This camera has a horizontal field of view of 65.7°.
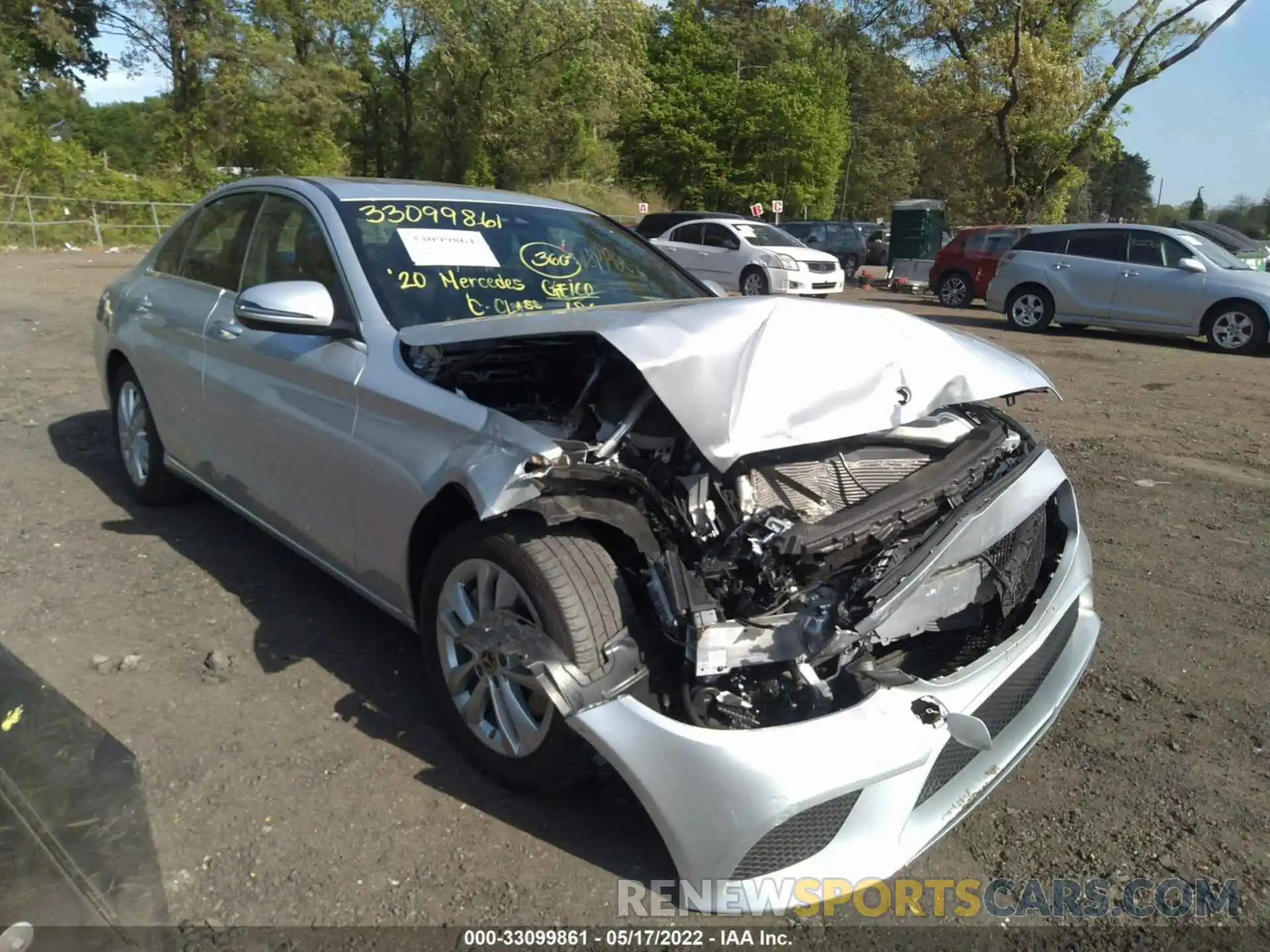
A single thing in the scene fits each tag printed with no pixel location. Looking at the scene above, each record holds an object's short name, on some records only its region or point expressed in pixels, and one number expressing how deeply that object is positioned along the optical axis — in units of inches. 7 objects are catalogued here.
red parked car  706.2
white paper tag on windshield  147.9
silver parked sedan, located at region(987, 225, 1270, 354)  502.9
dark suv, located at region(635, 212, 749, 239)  832.1
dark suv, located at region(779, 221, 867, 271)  1154.7
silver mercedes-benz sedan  93.1
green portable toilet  996.6
